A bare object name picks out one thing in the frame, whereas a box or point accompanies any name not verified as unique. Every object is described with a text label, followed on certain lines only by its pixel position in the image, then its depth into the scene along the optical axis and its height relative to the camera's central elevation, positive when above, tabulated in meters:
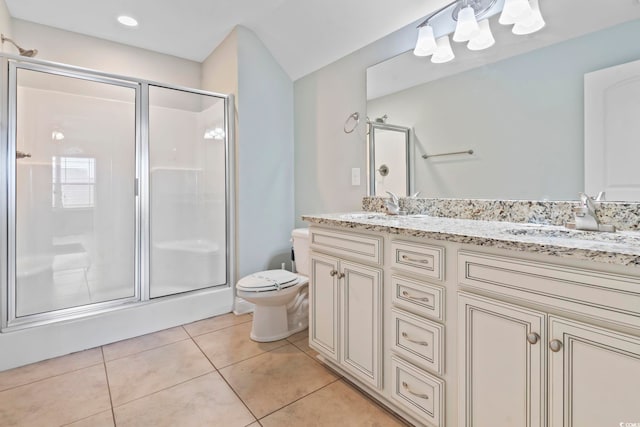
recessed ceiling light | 2.44 +1.52
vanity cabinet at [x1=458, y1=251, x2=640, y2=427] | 0.78 -0.39
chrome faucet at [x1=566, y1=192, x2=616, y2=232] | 1.21 -0.03
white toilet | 2.09 -0.63
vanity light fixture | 1.46 +0.97
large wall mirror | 1.31 +0.55
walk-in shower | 1.98 +0.15
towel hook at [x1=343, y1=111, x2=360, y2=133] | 2.30 +0.68
